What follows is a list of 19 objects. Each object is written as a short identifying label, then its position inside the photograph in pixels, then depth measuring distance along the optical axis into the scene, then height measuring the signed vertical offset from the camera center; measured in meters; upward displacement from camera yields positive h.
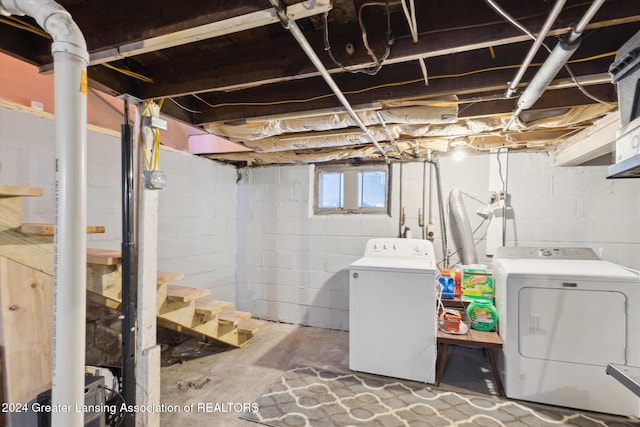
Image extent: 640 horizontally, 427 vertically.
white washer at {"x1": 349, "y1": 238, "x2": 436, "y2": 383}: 2.38 -0.84
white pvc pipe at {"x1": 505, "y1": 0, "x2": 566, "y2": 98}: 0.90 +0.59
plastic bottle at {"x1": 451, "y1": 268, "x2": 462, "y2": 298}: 2.79 -0.64
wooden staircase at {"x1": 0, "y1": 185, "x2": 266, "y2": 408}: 1.42 -0.41
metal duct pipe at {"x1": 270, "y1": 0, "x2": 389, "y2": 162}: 0.98 +0.60
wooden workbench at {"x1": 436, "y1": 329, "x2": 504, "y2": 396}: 2.29 -0.96
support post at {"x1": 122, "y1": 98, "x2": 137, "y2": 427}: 1.63 -0.37
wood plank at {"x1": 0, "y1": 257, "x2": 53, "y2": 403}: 1.42 -0.56
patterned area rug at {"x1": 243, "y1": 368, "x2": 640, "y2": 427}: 1.96 -1.31
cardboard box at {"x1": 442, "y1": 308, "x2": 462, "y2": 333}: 2.45 -0.87
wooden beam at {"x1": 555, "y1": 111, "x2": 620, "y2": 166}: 1.98 +0.50
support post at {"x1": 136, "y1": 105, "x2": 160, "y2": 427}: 1.66 -0.52
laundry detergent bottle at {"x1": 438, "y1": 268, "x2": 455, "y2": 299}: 2.78 -0.65
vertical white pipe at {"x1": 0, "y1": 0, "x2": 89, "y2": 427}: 0.93 +0.03
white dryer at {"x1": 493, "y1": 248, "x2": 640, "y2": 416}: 1.99 -0.80
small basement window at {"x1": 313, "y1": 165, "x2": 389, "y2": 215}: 3.44 +0.25
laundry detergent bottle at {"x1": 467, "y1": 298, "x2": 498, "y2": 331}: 2.49 -0.83
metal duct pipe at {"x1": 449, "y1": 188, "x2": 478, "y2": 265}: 2.96 -0.17
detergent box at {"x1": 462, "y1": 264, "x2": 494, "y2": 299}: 2.68 -0.60
